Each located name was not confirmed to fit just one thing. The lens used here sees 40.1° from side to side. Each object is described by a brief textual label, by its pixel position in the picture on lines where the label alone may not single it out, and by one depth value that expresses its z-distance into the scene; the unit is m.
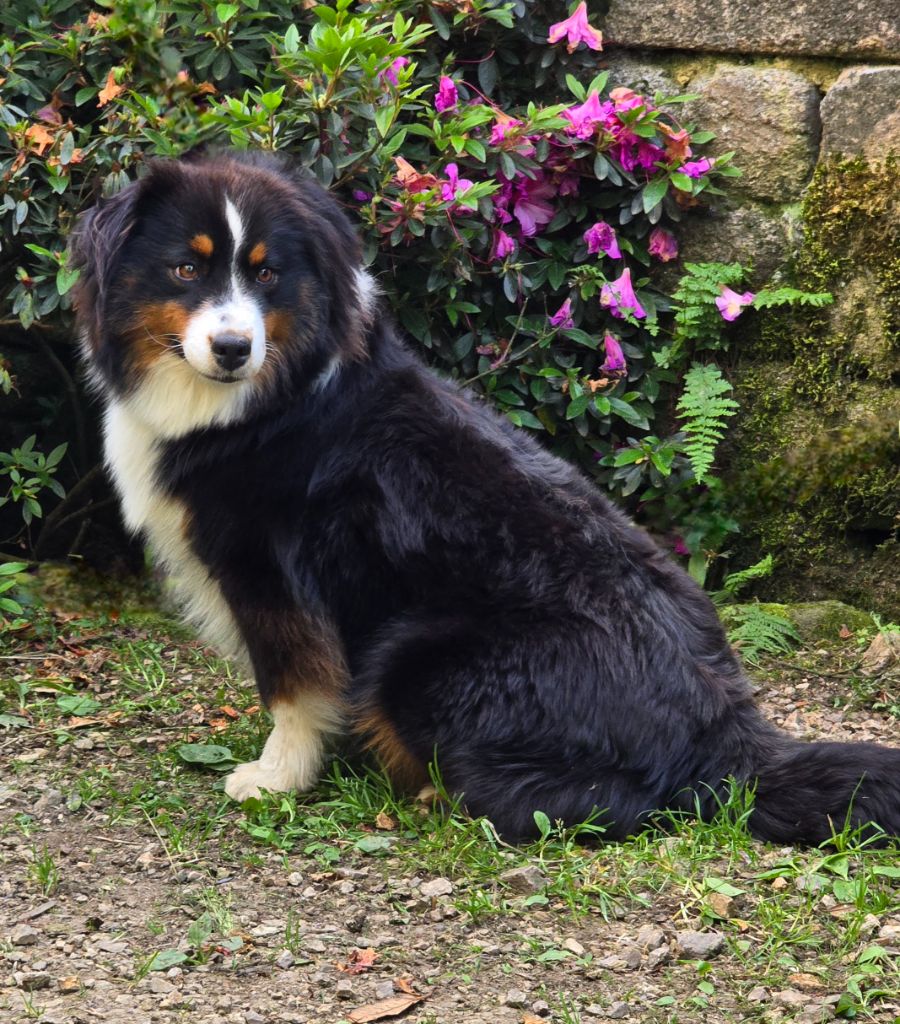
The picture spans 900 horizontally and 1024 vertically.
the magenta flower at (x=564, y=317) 5.00
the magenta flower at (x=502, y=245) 4.92
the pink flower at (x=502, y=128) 4.67
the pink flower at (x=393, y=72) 4.31
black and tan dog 3.37
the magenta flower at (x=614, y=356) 5.00
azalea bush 4.36
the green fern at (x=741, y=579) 5.03
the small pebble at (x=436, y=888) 3.11
